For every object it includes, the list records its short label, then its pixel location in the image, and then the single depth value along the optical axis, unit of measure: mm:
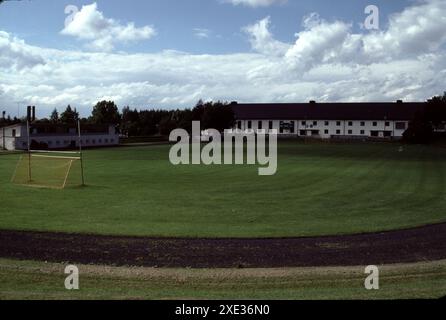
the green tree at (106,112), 142250
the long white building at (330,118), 129875
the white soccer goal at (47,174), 31281
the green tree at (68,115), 135125
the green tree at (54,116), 144662
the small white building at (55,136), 79000
